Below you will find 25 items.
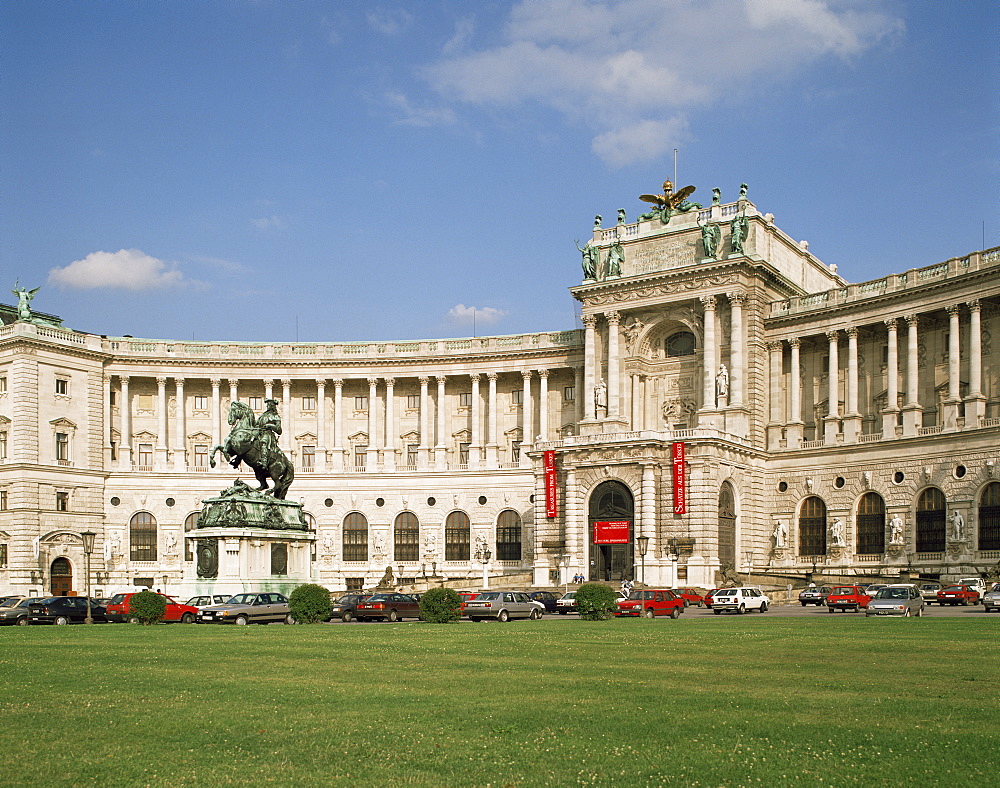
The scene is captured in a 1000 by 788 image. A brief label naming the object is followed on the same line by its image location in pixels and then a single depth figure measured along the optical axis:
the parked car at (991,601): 54.92
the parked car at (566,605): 59.62
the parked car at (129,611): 48.56
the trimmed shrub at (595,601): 49.09
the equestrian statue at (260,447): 53.06
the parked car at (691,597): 69.88
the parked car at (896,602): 50.22
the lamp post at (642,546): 74.75
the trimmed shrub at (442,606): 47.44
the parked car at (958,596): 62.44
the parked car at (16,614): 52.88
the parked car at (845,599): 57.66
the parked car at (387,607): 52.65
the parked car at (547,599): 61.03
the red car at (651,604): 54.03
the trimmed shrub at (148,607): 45.94
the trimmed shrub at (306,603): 46.09
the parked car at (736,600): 59.38
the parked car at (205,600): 48.97
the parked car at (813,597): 65.25
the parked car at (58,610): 52.84
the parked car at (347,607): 53.72
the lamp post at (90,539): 92.82
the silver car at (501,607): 51.00
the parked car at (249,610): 46.66
